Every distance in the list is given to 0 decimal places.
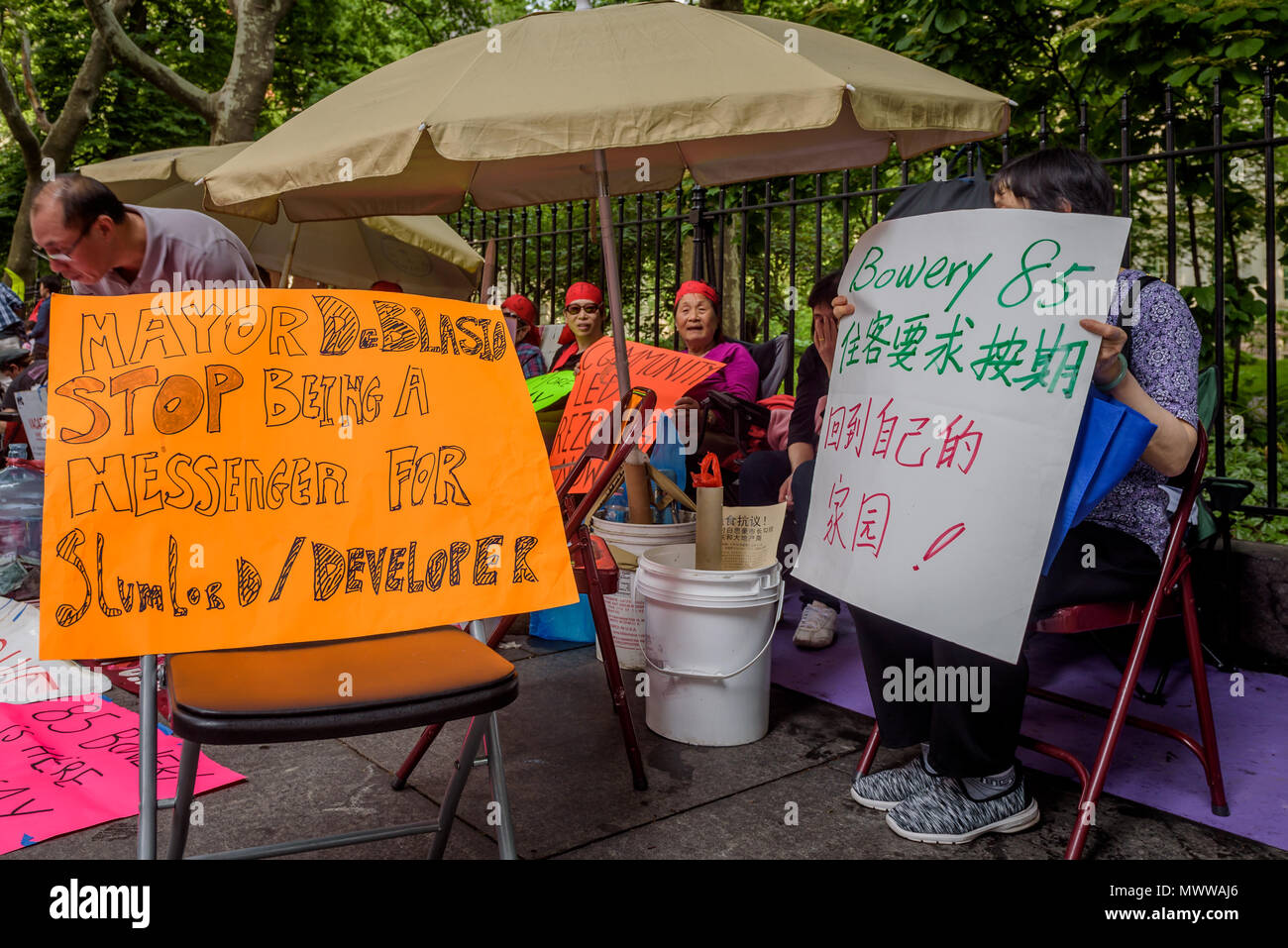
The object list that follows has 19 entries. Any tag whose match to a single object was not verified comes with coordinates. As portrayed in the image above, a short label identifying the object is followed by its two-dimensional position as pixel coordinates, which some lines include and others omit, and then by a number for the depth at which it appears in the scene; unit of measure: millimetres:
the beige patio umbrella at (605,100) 2385
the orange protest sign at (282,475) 1721
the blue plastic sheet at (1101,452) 2068
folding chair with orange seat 1565
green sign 4082
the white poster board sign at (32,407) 4363
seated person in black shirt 3410
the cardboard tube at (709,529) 3146
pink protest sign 2521
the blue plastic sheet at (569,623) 4262
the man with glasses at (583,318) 5598
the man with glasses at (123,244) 3154
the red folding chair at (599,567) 2740
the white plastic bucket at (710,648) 3025
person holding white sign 2297
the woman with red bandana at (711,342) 4840
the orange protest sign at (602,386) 3262
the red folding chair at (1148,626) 2242
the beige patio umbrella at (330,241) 6137
